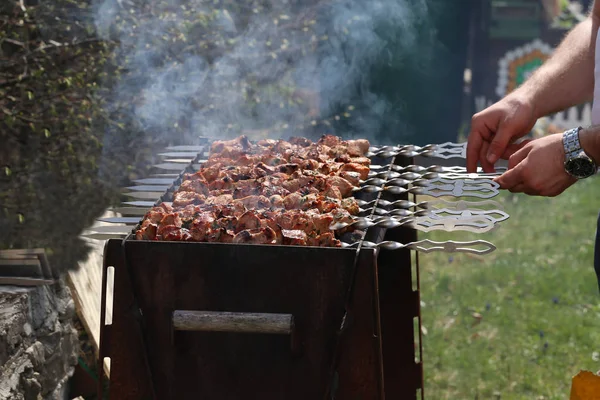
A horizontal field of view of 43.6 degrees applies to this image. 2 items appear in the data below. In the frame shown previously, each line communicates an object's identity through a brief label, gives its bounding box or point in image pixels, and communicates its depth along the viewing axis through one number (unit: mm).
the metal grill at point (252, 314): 2691
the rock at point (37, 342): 3729
